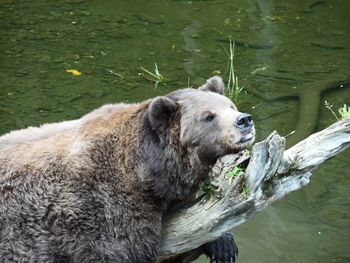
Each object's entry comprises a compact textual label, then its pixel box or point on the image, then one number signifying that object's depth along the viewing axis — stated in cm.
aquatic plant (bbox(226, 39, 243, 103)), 1847
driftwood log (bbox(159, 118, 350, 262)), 1188
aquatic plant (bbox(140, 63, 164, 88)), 2381
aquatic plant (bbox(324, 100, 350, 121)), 1290
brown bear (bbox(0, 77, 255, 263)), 1208
